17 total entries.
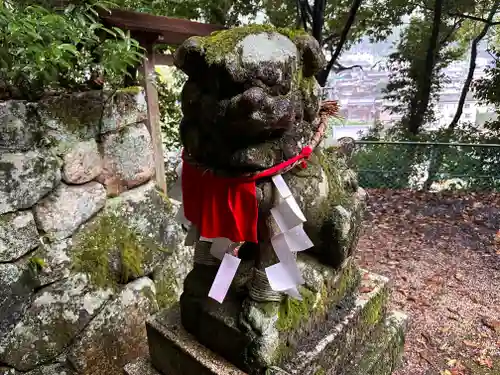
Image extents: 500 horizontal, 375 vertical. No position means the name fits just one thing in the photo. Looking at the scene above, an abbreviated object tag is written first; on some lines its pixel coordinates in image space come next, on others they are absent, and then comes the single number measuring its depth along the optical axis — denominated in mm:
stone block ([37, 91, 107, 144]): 1887
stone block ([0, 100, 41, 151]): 1746
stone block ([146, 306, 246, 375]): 1402
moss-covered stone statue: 1096
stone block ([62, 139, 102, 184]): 1965
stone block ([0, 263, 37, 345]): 1851
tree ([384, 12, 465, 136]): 7738
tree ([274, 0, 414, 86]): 6738
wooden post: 2885
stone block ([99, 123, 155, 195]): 2145
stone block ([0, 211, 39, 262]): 1807
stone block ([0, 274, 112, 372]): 1941
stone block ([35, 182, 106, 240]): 1935
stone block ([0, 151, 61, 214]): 1768
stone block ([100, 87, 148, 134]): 2100
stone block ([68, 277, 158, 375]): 2137
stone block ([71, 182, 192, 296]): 2131
